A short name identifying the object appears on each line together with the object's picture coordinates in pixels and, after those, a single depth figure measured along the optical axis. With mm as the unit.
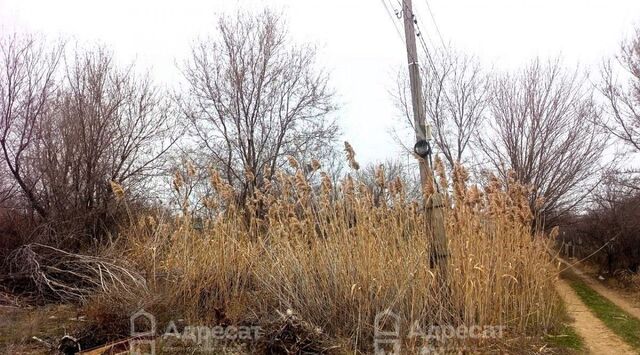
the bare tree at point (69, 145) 8422
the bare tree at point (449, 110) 21312
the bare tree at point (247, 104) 17234
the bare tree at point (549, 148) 18250
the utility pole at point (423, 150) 4609
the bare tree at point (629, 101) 14164
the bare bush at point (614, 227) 15047
